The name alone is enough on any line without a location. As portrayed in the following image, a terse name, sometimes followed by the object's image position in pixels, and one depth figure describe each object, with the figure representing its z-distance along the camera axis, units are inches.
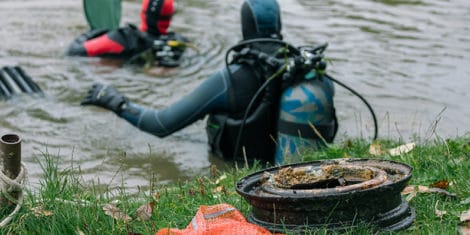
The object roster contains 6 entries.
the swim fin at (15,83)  314.3
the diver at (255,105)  216.7
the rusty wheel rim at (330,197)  123.5
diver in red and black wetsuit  352.5
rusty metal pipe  132.3
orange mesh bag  124.0
